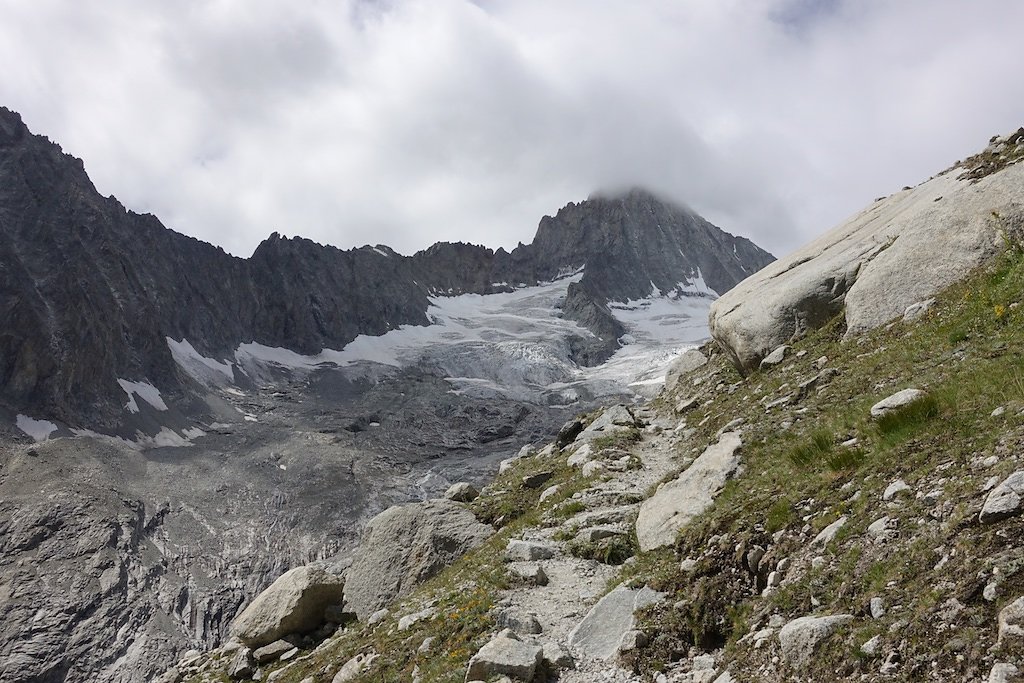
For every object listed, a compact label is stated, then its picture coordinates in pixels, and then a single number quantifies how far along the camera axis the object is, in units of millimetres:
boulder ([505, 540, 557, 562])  13992
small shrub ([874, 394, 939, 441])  9148
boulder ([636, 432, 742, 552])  11680
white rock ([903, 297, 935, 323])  15365
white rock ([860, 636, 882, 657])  5930
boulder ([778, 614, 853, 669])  6535
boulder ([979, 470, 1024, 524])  6000
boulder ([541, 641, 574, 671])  9180
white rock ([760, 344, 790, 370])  19719
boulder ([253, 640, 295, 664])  16875
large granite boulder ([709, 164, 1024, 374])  16469
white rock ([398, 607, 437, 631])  12898
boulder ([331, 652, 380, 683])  11938
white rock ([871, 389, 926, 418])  9727
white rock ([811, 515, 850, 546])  7910
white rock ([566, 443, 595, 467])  21355
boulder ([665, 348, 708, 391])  31688
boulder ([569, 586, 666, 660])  9297
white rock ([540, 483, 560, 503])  19234
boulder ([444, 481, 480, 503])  24531
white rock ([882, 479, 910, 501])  7761
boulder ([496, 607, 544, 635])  10459
